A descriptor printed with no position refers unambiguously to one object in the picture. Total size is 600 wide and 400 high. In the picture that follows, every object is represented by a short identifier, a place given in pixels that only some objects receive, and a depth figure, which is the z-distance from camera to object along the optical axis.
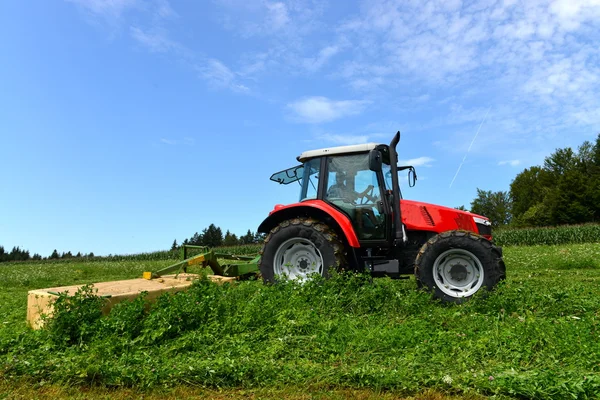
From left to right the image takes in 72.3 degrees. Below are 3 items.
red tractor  5.64
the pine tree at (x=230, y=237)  46.36
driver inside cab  6.39
